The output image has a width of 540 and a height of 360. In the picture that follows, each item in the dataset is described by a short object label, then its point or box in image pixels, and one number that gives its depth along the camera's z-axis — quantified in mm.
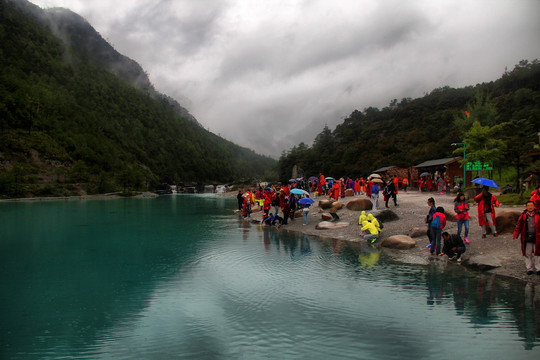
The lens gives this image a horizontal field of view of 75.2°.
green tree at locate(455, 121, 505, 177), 26062
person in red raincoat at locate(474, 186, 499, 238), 13109
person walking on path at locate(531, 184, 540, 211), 10742
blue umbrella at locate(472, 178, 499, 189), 13500
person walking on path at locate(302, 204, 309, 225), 23719
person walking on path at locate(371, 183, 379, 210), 21375
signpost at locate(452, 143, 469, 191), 35000
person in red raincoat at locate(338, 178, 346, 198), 32287
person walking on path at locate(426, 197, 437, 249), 13125
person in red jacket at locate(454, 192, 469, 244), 13102
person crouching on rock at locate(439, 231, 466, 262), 12742
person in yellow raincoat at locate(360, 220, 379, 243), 17656
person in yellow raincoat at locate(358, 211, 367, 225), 18867
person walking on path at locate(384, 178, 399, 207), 22688
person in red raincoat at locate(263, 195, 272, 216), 26305
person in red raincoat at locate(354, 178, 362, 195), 35938
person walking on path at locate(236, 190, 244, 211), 34212
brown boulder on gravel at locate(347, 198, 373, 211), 23922
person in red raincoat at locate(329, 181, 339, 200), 30281
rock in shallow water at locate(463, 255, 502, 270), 11633
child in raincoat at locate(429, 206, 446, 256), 12801
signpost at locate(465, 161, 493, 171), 29906
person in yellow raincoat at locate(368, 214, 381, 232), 18078
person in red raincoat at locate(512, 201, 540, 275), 9617
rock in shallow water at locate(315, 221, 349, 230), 21547
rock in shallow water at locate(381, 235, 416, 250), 15570
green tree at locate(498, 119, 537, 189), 24642
